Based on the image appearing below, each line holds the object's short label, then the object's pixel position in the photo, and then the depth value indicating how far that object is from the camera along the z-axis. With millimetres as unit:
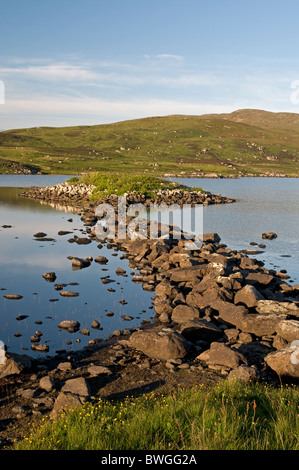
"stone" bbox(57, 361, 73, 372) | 12917
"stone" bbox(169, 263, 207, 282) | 22562
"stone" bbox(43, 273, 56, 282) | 23219
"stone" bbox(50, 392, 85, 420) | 9716
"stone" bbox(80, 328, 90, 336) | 16059
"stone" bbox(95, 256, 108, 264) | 27617
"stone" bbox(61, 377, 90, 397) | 10938
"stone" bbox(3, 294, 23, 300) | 19891
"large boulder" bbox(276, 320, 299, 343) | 14875
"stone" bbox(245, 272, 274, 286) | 21953
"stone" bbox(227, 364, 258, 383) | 11750
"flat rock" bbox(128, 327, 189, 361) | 14078
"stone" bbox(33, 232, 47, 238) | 35269
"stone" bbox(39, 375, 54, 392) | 11547
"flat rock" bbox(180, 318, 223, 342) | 15828
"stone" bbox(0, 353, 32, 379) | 12423
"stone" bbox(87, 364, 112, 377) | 12658
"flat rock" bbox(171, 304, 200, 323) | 17653
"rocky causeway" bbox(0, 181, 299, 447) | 11281
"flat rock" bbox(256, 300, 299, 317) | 17484
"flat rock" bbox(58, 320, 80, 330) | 16578
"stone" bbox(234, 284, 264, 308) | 18656
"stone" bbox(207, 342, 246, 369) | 13203
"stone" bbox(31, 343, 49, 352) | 14414
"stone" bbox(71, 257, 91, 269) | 26094
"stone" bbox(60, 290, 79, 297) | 20659
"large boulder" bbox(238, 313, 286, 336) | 16062
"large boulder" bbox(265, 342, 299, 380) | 12391
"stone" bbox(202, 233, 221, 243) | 34188
